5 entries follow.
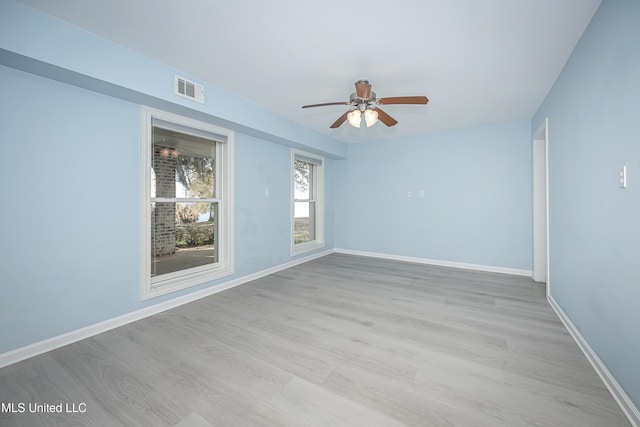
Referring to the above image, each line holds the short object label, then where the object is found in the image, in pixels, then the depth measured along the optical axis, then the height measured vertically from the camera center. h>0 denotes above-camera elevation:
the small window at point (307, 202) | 5.07 +0.24
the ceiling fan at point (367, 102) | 2.46 +1.12
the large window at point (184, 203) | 2.72 +0.14
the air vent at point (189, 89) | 2.60 +1.33
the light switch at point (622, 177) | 1.45 +0.21
